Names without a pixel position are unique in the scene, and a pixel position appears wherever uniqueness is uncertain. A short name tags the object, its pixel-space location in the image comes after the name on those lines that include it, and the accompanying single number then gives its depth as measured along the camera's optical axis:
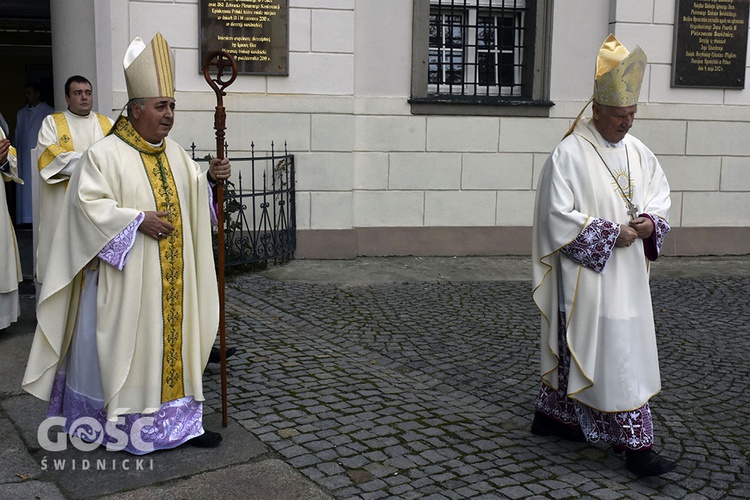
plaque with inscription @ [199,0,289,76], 8.84
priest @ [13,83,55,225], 11.93
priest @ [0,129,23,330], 6.37
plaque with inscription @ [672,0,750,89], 9.98
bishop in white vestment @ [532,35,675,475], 4.03
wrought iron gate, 8.84
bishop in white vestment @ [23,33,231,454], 4.03
